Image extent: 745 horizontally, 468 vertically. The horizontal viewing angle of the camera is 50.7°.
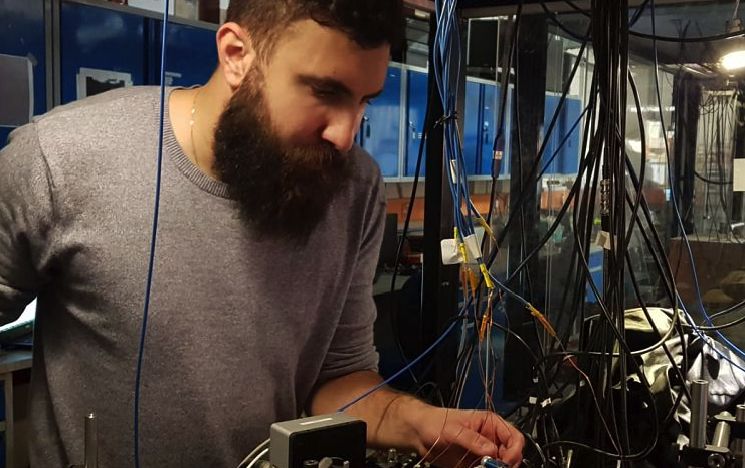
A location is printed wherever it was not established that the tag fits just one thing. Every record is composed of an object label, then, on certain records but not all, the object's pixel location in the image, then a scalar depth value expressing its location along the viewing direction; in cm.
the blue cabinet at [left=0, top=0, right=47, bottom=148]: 222
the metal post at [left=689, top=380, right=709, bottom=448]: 113
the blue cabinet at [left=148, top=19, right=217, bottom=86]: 254
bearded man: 99
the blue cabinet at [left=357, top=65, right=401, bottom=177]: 346
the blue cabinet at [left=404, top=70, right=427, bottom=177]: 363
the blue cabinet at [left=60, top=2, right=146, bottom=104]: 236
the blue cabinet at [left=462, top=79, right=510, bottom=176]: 327
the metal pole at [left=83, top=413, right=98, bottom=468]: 84
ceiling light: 240
